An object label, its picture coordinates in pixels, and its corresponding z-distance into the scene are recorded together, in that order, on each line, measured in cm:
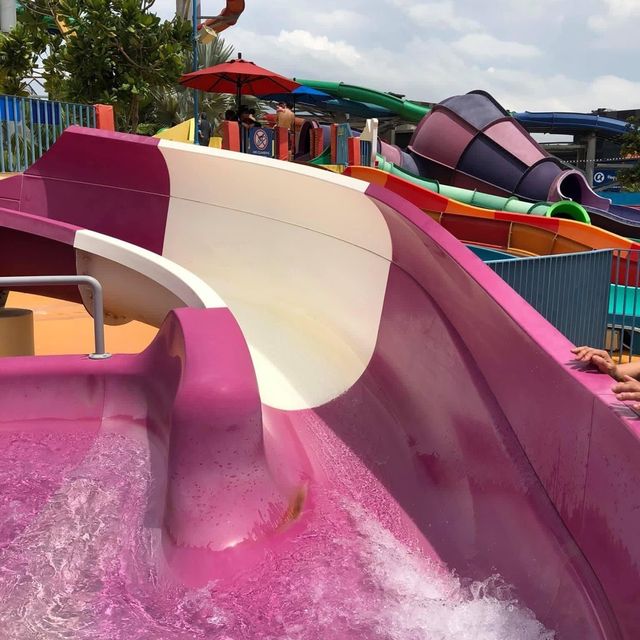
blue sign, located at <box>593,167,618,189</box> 3466
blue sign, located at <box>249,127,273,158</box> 1027
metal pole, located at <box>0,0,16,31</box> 1495
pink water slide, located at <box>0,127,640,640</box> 169
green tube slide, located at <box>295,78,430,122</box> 2916
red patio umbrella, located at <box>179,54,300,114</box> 1094
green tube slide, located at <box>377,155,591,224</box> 1152
